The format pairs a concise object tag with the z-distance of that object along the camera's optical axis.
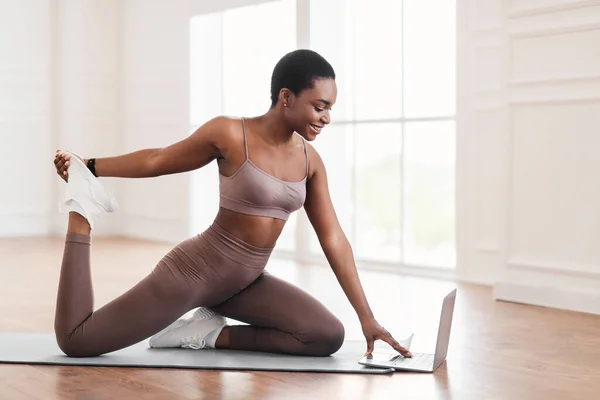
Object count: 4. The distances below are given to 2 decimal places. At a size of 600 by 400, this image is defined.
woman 2.88
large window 5.44
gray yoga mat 2.89
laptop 2.88
